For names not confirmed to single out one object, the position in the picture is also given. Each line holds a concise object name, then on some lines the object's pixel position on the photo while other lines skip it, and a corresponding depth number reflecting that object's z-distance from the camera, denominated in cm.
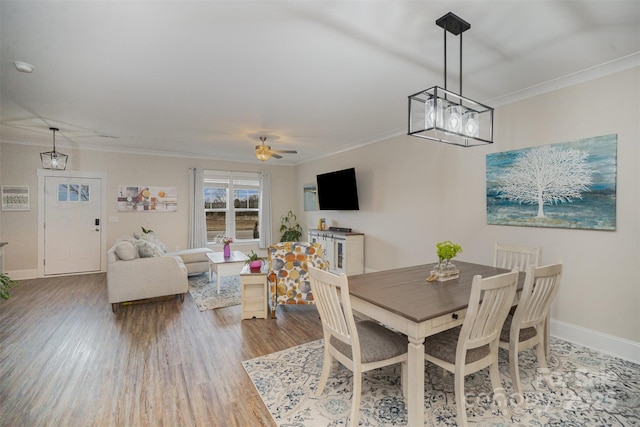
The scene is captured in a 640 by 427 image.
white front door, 536
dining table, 159
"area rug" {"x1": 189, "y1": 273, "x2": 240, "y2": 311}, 400
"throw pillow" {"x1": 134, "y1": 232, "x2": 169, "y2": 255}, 494
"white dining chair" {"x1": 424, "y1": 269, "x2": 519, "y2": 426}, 161
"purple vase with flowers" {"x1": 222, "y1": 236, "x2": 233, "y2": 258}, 479
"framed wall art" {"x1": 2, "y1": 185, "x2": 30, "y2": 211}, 505
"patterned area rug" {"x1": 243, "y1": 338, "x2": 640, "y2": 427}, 182
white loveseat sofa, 366
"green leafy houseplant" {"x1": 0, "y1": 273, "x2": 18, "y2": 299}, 198
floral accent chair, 344
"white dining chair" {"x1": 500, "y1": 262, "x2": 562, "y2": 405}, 187
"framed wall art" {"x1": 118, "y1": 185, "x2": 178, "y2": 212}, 589
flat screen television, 547
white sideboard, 524
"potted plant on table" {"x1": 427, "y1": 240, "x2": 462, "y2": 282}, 234
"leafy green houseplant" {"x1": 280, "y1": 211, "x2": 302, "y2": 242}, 741
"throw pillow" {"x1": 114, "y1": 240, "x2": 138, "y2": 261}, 379
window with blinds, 687
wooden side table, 342
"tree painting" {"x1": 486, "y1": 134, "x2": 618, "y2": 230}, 259
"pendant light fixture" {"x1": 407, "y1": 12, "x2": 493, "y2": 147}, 182
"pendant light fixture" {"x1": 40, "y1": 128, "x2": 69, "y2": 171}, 446
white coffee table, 438
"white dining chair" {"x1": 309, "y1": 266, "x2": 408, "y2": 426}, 171
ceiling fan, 439
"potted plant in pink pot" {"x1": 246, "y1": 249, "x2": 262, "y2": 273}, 354
